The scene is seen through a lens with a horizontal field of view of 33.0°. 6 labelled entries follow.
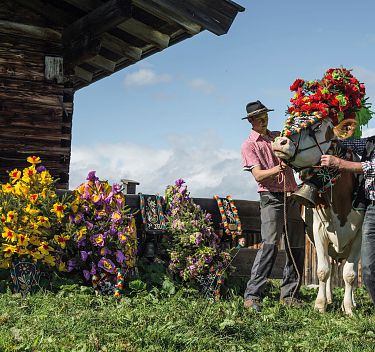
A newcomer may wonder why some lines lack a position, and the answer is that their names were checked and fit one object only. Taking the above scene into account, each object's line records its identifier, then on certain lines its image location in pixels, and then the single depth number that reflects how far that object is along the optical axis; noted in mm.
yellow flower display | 7465
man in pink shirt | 7410
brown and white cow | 6281
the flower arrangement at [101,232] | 7715
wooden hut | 10438
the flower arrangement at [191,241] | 8078
